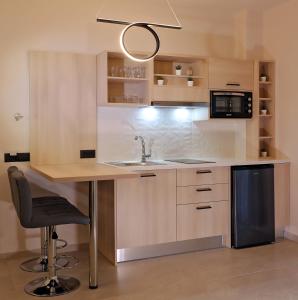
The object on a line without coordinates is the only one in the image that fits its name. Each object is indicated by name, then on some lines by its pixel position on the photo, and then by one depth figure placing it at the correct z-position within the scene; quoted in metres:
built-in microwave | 4.35
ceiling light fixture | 3.23
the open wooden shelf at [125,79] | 3.95
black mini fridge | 4.12
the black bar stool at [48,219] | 2.71
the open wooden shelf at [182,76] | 4.15
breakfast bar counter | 2.82
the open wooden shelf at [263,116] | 4.59
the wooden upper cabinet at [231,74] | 4.35
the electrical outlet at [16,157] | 3.78
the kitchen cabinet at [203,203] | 3.90
